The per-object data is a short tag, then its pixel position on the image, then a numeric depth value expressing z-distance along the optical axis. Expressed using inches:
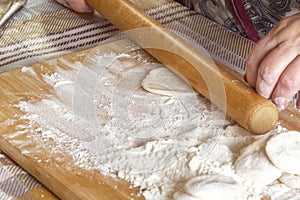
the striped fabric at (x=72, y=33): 47.7
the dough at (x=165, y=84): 42.1
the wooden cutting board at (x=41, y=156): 35.3
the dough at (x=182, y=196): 33.8
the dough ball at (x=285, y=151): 35.4
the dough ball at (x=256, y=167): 35.4
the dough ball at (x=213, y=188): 33.7
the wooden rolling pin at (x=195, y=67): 38.5
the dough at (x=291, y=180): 35.5
